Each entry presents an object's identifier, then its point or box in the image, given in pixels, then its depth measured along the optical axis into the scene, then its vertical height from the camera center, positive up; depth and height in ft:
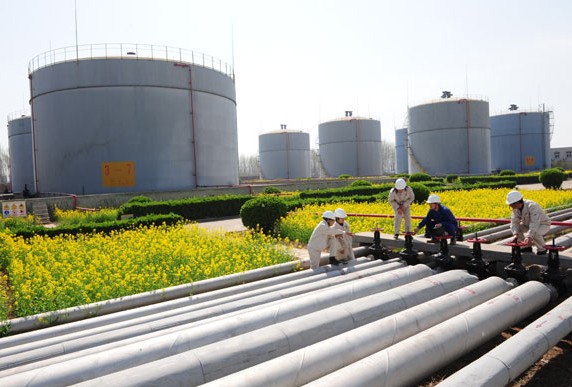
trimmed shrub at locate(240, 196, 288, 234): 41.34 -3.50
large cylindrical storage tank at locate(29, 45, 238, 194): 76.84 +10.54
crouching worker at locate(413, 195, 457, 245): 26.16 -3.15
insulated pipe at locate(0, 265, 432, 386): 12.00 -5.34
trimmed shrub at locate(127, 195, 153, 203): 60.20 -2.69
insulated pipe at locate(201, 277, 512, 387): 11.39 -5.40
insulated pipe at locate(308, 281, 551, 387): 11.60 -5.51
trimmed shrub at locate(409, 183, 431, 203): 56.88 -2.89
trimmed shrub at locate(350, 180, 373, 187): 81.46 -2.05
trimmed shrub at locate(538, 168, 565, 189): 84.14 -2.25
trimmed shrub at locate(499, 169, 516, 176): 130.37 -1.49
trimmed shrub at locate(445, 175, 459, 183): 118.62 -2.23
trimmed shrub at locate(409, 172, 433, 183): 98.77 -1.41
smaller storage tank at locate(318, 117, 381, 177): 167.84 +10.80
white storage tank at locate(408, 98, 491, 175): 141.28 +11.36
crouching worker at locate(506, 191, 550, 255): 21.01 -2.80
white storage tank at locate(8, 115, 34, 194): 130.41 +10.36
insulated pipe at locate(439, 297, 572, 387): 11.39 -5.51
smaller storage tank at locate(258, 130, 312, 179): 188.03 +10.02
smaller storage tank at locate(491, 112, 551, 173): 181.06 +11.07
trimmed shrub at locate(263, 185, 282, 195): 78.18 -2.55
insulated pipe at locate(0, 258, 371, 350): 16.43 -5.79
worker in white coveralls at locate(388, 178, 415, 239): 29.73 -2.07
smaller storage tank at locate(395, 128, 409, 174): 214.28 +10.39
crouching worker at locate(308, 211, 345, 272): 23.90 -3.54
